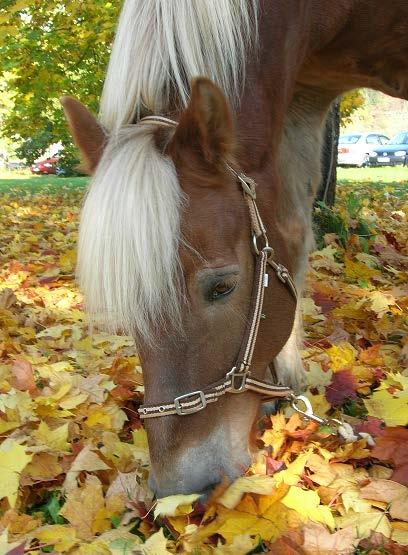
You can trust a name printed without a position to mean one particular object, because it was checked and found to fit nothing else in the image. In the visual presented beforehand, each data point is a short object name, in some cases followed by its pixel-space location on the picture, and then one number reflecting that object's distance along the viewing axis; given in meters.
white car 24.11
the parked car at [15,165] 37.04
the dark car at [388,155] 23.55
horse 1.60
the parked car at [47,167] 25.63
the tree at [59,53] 7.26
